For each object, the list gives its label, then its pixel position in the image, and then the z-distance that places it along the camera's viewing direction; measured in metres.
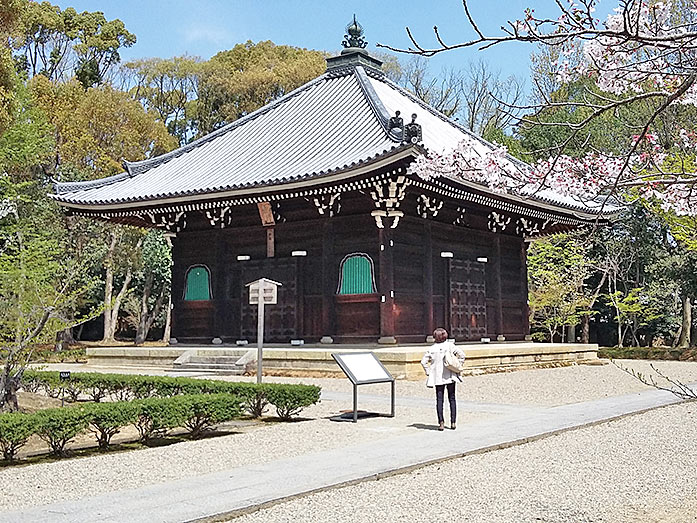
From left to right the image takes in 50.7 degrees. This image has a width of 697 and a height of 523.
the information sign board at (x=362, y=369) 10.41
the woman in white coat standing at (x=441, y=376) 9.68
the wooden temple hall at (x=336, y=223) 18.41
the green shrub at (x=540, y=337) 34.68
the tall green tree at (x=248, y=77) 43.72
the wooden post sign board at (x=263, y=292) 13.30
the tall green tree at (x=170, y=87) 48.78
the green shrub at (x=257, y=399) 10.58
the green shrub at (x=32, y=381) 12.91
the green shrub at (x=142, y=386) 11.46
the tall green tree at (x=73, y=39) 43.84
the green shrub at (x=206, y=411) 9.22
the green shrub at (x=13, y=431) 7.39
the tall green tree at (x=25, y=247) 9.98
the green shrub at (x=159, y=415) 8.75
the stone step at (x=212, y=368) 18.08
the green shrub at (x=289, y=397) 10.60
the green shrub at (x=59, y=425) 7.72
